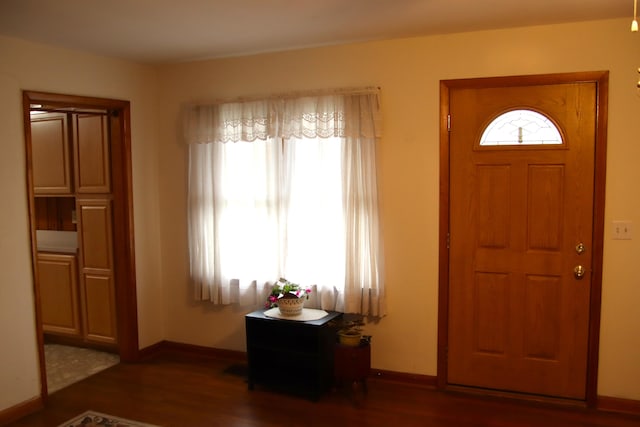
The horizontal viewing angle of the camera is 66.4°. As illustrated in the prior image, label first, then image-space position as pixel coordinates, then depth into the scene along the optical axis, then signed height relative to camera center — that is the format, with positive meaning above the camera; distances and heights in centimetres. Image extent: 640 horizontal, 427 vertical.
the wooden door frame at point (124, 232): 396 -38
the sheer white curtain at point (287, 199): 348 -11
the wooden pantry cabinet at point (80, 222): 412 -30
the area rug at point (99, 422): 304 -148
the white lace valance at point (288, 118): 344 +50
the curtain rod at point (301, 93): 344 +67
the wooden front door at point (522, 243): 311 -39
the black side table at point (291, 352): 332 -117
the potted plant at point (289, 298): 343 -80
